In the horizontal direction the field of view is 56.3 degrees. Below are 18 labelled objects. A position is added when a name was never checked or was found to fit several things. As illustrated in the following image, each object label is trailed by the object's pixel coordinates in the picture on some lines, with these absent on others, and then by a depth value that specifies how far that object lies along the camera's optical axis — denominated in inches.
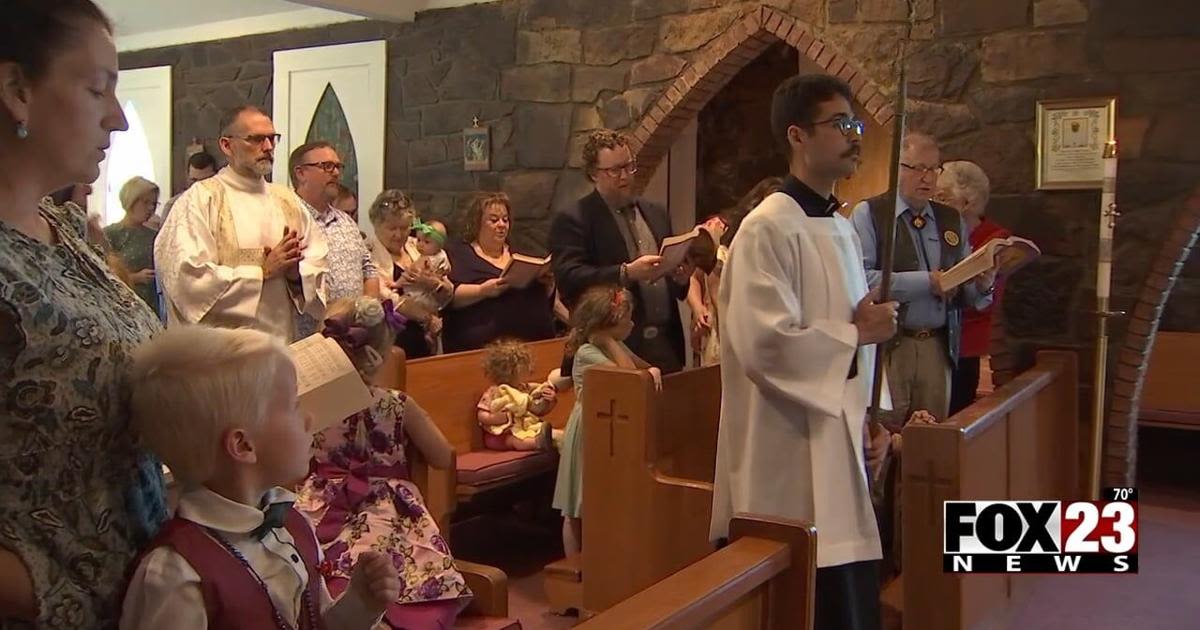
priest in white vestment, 126.7
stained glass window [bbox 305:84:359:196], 267.7
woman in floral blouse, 41.5
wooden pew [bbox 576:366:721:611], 123.8
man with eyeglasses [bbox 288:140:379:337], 153.9
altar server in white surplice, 90.0
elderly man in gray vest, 135.0
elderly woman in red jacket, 156.2
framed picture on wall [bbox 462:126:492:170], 247.0
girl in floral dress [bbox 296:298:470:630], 97.3
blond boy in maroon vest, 45.4
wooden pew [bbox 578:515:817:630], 56.3
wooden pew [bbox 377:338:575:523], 147.9
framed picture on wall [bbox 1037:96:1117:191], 178.2
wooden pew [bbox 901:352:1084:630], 107.7
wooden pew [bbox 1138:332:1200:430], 203.8
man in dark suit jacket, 144.8
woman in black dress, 178.7
